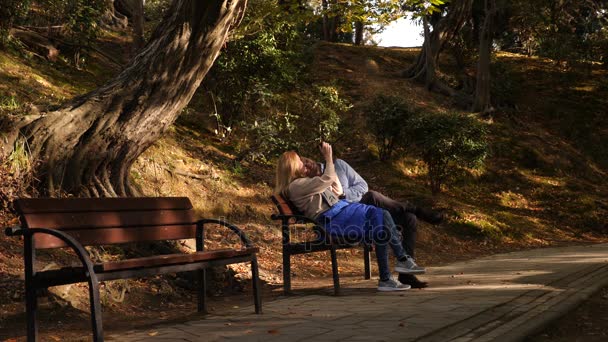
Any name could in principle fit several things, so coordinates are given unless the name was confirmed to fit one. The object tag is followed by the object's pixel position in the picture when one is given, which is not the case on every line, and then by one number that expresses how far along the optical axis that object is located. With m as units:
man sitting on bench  7.30
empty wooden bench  4.50
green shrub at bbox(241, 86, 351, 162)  14.00
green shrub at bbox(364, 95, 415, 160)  16.61
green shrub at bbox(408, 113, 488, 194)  15.68
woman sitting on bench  6.80
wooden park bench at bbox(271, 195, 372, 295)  6.77
